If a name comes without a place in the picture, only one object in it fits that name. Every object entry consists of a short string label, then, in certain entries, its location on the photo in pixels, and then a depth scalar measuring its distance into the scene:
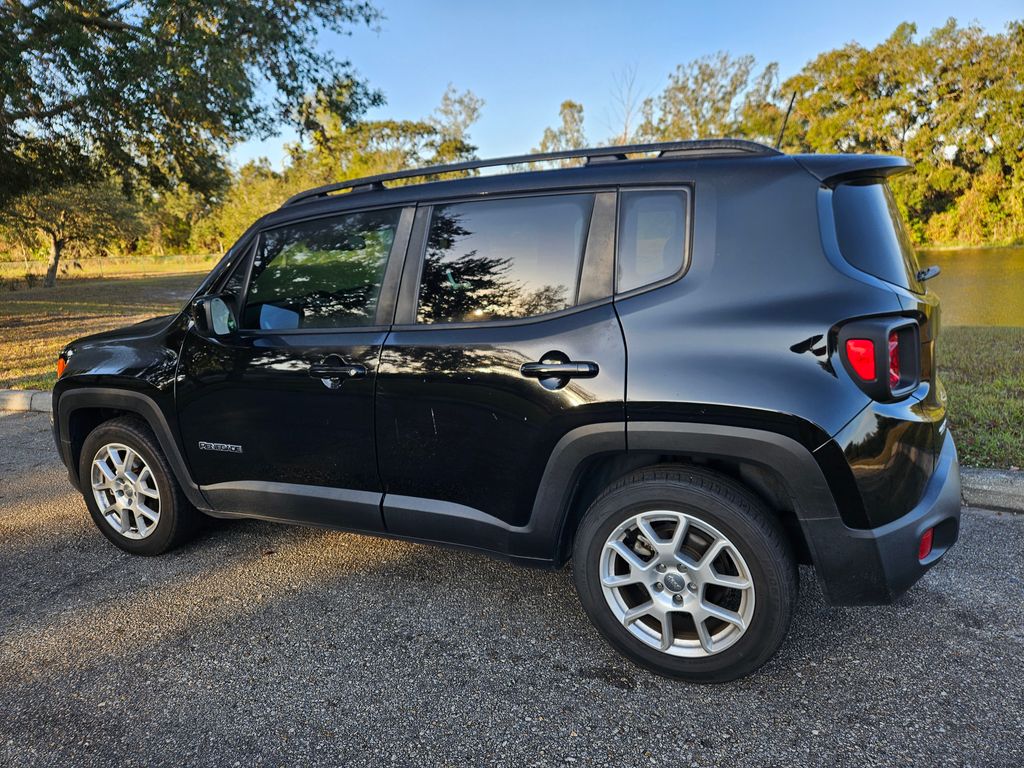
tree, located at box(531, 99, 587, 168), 34.50
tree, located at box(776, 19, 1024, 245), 31.33
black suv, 2.09
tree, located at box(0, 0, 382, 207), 9.98
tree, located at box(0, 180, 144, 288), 29.23
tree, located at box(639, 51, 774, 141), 33.06
